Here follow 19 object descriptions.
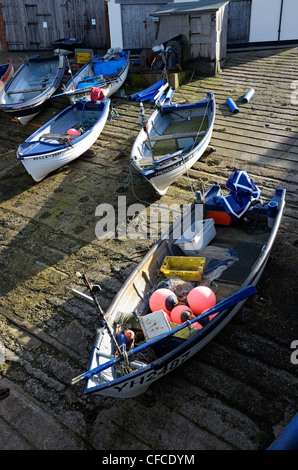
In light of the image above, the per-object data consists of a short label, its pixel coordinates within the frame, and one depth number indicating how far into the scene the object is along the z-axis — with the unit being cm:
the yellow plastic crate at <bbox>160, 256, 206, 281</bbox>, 700
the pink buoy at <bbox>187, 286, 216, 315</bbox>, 628
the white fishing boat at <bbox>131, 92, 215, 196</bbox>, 968
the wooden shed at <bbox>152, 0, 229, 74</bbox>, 1522
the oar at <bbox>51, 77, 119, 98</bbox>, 1369
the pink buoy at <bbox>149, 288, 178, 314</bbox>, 634
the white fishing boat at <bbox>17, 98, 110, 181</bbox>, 1106
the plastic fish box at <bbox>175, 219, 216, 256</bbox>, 750
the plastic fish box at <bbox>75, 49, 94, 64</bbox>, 1784
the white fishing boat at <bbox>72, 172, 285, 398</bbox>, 552
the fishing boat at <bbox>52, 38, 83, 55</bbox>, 1914
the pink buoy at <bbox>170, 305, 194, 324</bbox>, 607
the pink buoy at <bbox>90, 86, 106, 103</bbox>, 1380
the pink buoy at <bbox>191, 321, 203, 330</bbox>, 598
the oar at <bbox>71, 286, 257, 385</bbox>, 532
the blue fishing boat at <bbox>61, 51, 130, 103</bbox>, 1402
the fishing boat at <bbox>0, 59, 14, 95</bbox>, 1569
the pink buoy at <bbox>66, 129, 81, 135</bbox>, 1238
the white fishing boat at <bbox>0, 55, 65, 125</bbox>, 1413
